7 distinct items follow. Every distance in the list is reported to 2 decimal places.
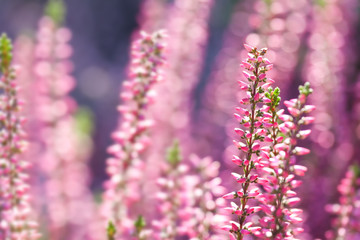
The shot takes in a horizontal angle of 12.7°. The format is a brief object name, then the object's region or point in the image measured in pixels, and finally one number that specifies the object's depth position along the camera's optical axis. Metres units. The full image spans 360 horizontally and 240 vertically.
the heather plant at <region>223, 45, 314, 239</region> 0.75
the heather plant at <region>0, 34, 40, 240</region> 0.84
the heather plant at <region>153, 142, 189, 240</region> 0.86
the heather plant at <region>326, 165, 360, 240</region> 0.86
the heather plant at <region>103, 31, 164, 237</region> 0.85
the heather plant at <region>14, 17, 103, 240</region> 1.12
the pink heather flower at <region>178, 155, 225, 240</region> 0.83
